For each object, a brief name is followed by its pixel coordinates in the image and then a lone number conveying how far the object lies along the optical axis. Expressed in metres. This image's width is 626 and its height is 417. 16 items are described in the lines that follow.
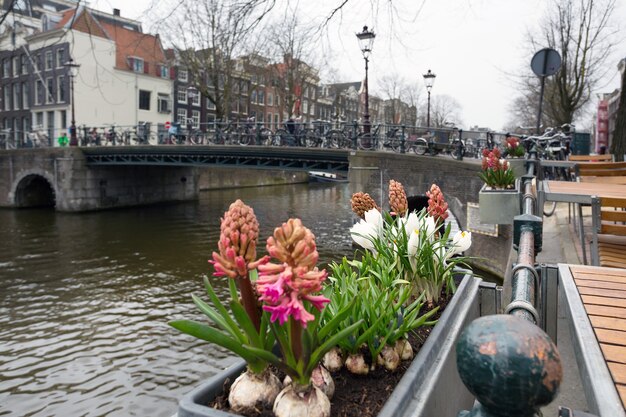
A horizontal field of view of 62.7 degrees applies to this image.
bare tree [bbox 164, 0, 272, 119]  28.31
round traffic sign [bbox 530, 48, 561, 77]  7.74
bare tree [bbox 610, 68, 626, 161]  9.93
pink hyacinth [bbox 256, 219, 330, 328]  1.30
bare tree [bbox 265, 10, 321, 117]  34.44
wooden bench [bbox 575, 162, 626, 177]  6.18
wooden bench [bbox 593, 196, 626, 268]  3.76
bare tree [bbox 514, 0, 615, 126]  20.88
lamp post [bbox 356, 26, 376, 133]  13.75
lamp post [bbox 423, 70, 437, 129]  20.89
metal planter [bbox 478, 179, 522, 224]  5.60
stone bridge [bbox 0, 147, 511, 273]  13.21
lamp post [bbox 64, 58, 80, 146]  25.34
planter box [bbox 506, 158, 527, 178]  8.93
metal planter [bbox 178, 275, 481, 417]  1.49
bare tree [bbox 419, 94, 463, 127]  62.61
